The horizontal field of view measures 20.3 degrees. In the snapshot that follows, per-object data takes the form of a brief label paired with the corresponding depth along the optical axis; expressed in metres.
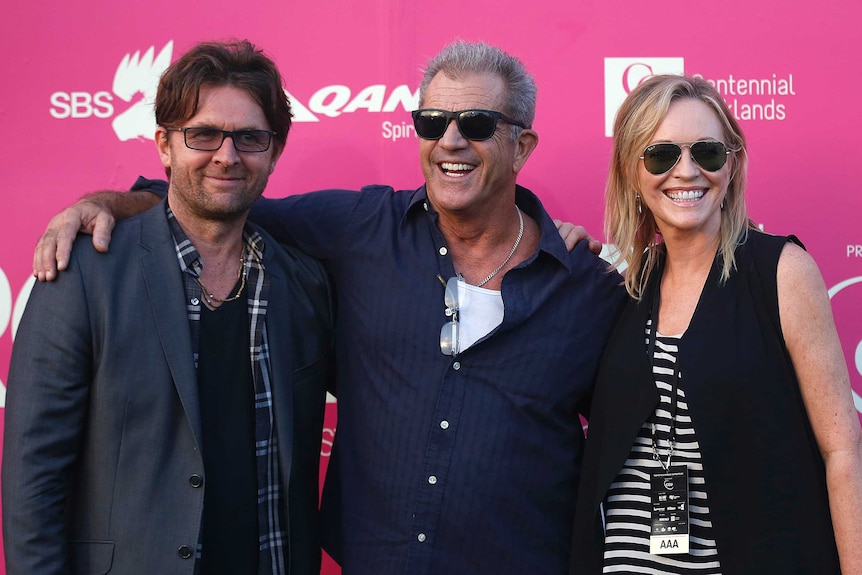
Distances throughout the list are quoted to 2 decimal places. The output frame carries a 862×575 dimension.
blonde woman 3.50
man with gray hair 3.66
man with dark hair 3.49
